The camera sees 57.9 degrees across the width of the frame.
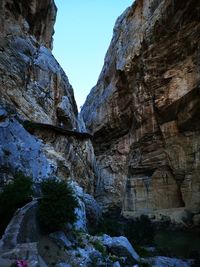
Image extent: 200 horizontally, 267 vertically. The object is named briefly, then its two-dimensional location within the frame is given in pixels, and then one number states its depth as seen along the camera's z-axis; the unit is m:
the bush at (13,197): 8.29
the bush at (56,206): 8.03
